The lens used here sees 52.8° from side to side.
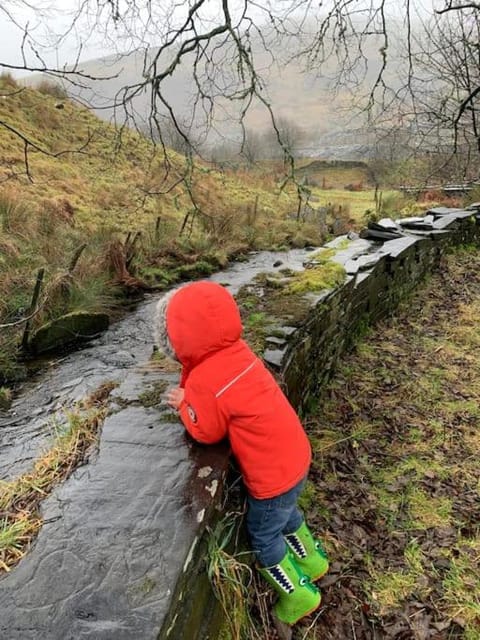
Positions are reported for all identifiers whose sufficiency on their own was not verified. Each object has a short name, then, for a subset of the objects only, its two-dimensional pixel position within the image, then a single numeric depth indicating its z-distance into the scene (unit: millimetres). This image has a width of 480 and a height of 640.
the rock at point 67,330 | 5789
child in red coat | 2016
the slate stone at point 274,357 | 3024
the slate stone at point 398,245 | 6016
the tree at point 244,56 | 4746
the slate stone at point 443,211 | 9234
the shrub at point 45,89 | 20906
